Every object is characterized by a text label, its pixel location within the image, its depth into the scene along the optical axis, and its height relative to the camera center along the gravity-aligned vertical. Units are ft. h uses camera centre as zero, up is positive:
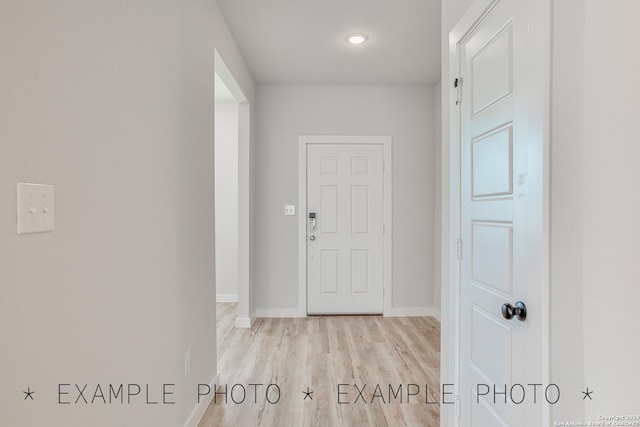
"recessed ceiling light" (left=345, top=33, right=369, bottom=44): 9.57 +4.67
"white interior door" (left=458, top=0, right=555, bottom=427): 3.63 -0.16
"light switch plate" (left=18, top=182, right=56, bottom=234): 2.65 +0.01
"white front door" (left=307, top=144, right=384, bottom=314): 13.48 -0.61
